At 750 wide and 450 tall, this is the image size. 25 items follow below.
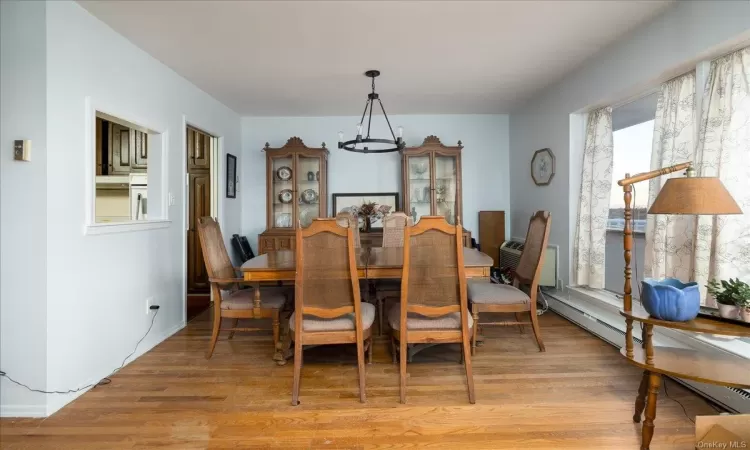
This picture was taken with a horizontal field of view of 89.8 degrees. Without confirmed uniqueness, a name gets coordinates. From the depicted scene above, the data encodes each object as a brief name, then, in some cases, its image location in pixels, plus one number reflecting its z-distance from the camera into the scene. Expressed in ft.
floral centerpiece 14.10
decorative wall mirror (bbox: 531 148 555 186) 12.98
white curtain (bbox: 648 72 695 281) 7.75
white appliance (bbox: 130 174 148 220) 12.96
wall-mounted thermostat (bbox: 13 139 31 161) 6.44
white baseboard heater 6.14
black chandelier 9.88
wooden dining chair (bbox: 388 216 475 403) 6.70
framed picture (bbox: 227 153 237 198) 14.87
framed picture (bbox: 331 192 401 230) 16.34
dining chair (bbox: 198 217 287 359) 8.62
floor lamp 4.95
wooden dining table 7.95
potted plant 4.82
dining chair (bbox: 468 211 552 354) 8.75
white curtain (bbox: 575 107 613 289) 10.80
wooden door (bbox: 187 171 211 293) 15.29
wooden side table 4.78
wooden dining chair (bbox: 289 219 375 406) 6.68
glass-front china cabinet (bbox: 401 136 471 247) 15.31
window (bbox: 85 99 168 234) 13.01
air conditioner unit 12.64
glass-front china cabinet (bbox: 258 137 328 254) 15.34
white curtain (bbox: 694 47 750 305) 6.64
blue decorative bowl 4.98
